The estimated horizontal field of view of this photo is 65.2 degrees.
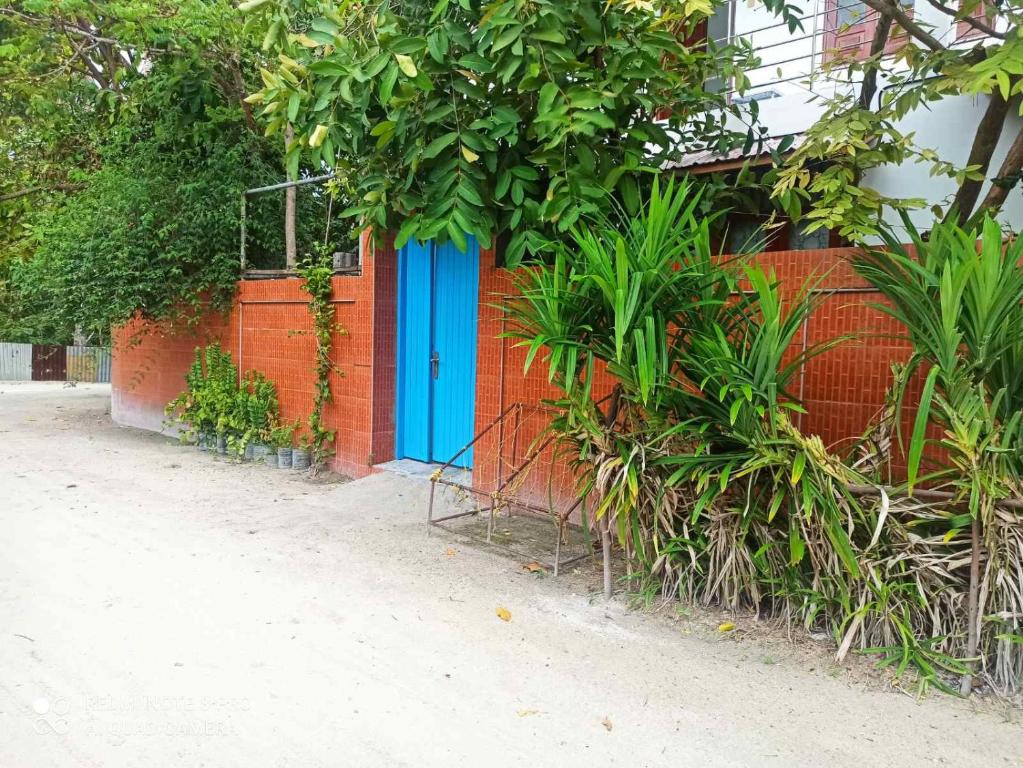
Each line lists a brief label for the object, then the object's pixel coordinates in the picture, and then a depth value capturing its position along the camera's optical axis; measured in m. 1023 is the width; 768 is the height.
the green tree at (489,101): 4.87
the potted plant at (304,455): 8.40
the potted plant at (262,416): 8.88
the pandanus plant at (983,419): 3.37
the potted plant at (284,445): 8.52
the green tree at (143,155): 9.01
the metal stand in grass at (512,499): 5.12
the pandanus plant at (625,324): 4.04
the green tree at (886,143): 4.54
